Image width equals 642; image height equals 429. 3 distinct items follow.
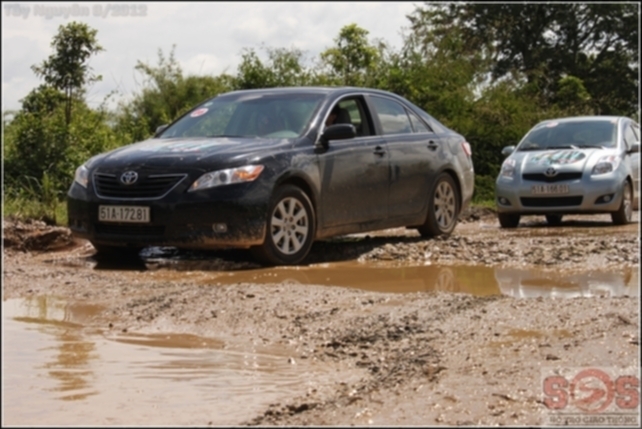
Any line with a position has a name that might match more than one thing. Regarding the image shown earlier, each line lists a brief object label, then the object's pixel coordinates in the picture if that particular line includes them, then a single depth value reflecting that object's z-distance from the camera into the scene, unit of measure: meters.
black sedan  8.92
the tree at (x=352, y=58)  19.78
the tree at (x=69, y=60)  14.56
